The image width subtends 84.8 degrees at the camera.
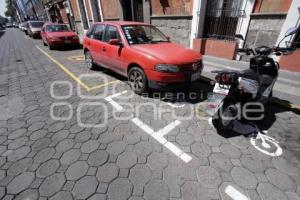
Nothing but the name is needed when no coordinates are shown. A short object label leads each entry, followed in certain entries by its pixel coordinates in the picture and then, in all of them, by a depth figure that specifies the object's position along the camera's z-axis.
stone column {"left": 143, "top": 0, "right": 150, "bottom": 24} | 10.15
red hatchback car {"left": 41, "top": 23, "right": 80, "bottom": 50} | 10.82
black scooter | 2.78
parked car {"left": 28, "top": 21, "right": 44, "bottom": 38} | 18.95
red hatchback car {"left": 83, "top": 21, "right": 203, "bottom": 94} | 3.69
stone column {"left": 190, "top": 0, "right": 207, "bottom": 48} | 7.36
